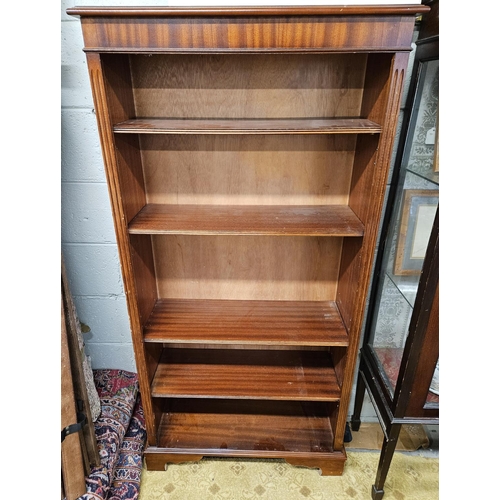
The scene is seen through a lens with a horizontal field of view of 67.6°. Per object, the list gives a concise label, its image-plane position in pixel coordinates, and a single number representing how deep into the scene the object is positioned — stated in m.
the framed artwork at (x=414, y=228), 1.10
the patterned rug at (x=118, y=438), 1.34
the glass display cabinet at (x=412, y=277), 1.08
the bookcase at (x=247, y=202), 0.90
